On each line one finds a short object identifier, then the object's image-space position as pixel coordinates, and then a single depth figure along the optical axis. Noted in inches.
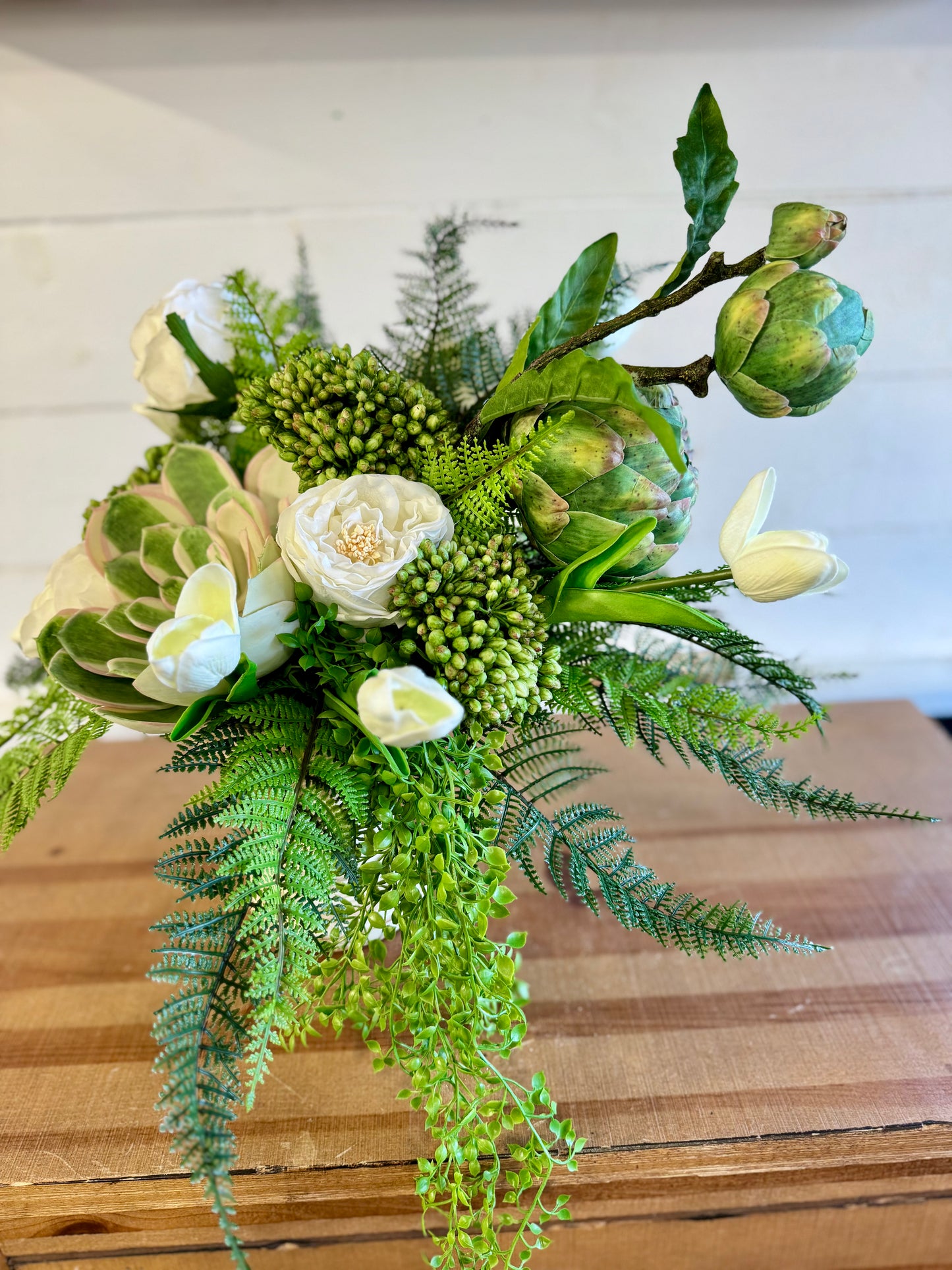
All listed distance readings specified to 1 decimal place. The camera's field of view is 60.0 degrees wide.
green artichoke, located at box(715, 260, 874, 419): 15.6
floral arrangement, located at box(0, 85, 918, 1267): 15.7
